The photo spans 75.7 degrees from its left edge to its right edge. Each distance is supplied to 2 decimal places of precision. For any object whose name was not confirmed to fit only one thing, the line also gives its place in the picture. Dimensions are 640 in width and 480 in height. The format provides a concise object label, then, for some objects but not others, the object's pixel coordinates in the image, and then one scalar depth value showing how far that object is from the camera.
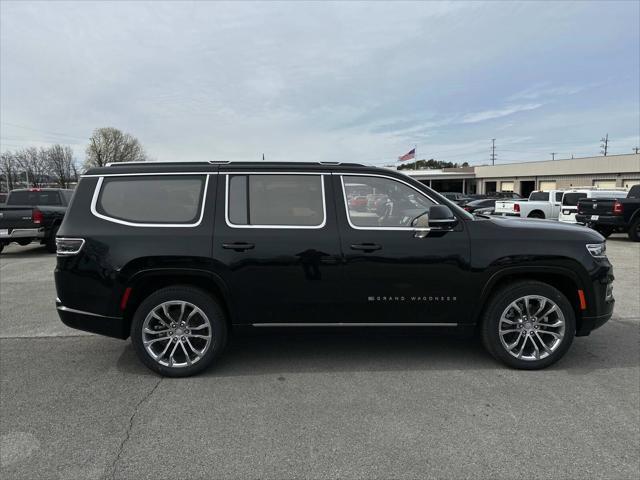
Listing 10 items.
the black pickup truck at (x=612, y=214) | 13.52
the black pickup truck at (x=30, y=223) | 10.71
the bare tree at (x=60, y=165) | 86.94
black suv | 3.69
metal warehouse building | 41.66
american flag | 37.56
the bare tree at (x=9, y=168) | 74.09
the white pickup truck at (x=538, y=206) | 17.78
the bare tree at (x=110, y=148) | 80.50
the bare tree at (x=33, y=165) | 80.38
